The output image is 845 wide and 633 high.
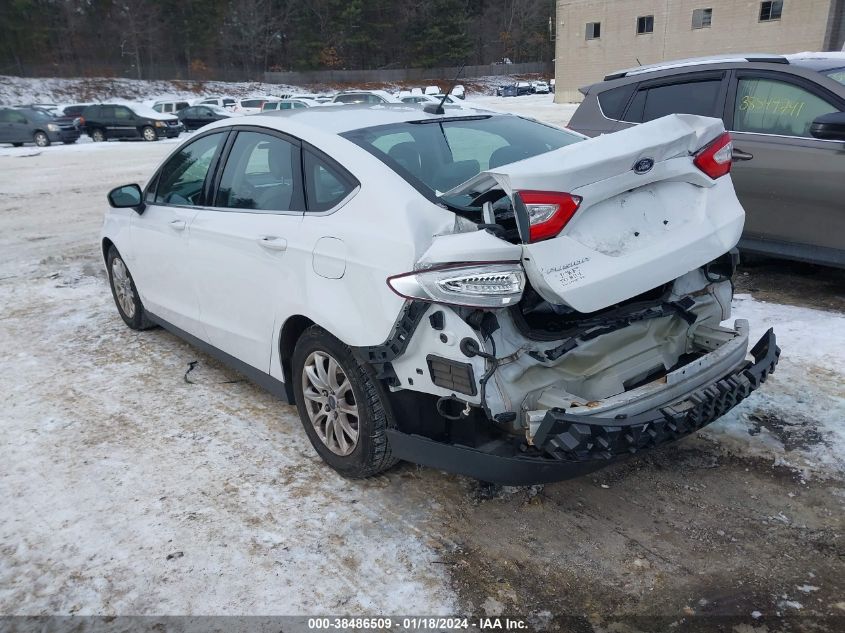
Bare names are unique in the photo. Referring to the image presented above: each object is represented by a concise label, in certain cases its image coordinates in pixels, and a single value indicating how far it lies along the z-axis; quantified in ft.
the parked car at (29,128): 85.10
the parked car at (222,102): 118.36
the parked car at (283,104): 94.94
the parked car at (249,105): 111.34
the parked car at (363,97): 92.79
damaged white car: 8.54
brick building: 114.32
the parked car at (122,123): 91.35
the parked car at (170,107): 105.81
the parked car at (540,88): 201.67
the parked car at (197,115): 101.30
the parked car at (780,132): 17.11
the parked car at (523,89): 194.49
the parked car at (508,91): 193.77
